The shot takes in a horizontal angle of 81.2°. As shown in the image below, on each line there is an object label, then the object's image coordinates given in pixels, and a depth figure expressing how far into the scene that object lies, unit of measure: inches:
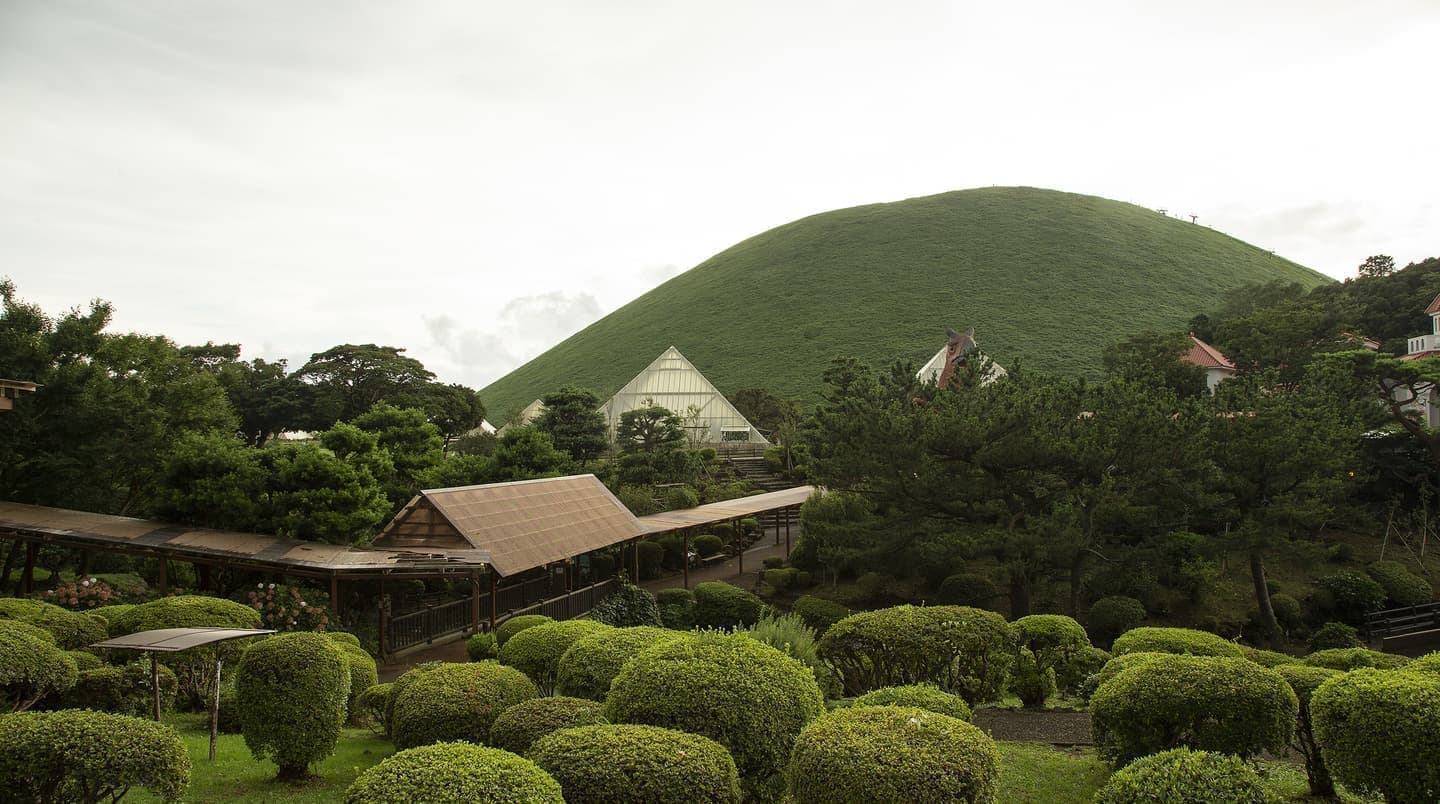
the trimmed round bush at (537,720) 240.2
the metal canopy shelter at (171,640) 274.1
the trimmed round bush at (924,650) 398.9
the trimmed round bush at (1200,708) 260.8
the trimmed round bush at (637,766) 190.5
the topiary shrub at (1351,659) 420.8
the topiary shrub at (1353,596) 823.7
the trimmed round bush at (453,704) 266.2
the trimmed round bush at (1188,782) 195.6
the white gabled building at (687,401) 1974.7
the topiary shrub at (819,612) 671.8
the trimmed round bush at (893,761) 195.8
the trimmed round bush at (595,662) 285.9
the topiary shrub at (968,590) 816.3
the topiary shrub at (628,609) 713.6
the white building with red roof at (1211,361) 1801.2
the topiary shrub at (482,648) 511.8
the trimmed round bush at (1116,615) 756.0
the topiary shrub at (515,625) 464.4
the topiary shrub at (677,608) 755.4
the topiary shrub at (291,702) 278.2
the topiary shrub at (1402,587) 837.8
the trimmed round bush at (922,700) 298.3
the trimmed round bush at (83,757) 195.9
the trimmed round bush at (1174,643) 401.1
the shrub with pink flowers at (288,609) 534.3
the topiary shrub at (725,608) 709.3
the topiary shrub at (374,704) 365.4
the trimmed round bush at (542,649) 352.8
